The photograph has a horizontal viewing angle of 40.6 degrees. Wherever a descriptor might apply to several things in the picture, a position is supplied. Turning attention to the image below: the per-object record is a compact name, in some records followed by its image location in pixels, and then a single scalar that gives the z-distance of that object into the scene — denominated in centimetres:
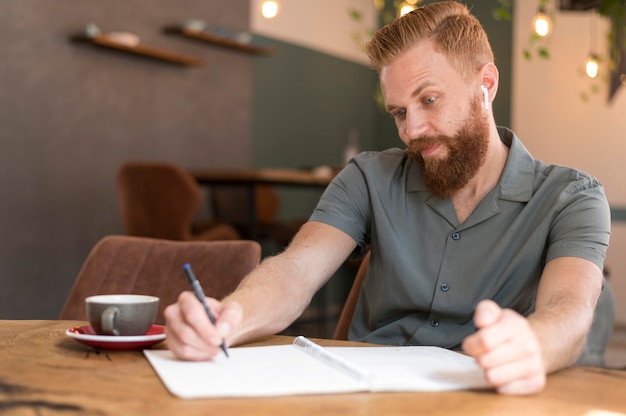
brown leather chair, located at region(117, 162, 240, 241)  438
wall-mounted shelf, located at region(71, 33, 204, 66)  476
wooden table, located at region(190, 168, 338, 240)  470
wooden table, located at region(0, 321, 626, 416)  90
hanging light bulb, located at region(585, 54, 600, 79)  576
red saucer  121
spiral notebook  99
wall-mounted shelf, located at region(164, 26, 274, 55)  550
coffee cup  124
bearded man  155
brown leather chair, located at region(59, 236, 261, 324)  190
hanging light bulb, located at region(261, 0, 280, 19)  486
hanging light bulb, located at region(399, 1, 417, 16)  434
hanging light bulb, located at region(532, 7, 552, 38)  472
